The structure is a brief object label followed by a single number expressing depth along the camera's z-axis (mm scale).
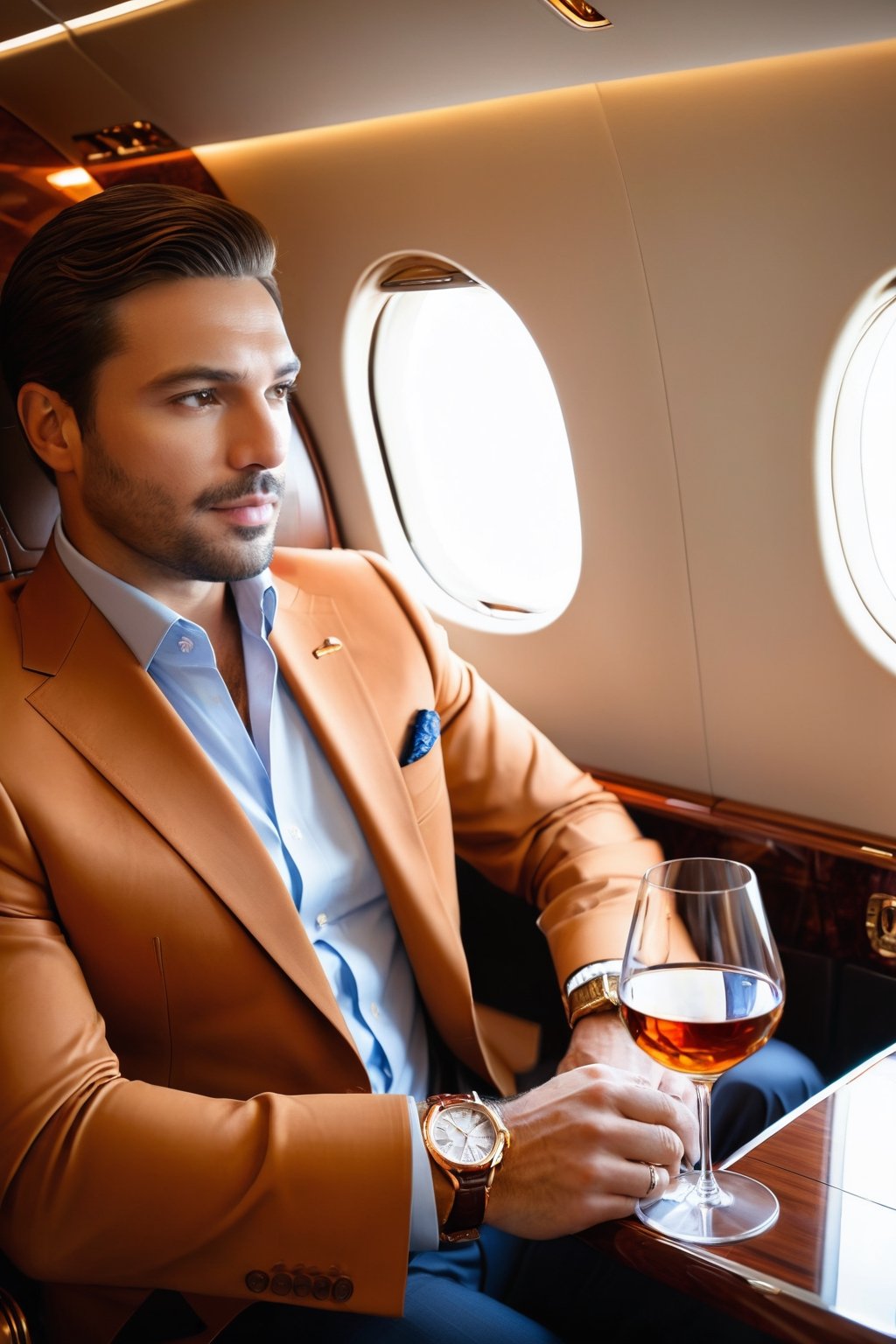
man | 1403
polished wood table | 1128
